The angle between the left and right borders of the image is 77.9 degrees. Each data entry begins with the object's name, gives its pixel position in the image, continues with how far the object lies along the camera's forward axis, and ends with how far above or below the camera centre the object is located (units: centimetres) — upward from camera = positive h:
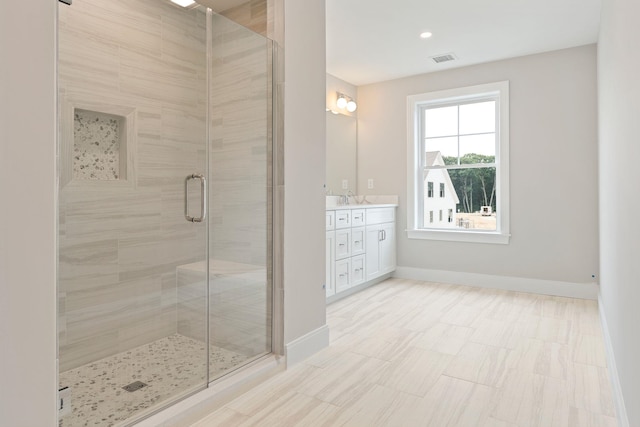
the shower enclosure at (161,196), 203 +9
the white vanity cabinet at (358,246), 360 -34
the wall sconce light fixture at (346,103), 468 +132
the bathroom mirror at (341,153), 455 +71
